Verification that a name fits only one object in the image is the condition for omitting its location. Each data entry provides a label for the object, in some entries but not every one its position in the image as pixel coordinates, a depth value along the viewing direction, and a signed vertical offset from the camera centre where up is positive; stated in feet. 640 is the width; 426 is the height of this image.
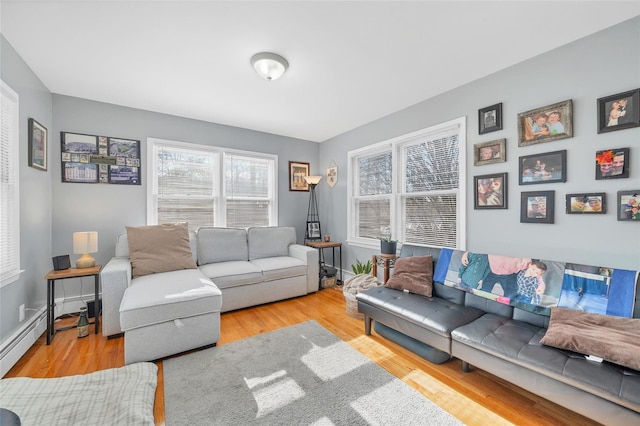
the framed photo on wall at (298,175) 15.42 +2.12
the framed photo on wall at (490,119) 8.14 +2.97
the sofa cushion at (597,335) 4.35 -2.31
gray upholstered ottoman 6.75 -2.95
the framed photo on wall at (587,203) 6.26 +0.20
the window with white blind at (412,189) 9.59 +0.95
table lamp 8.75 -1.22
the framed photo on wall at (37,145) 7.96 +2.11
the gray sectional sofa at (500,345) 4.22 -2.82
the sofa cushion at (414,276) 8.18 -2.12
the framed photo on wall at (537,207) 7.11 +0.12
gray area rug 5.10 -4.07
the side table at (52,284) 7.89 -2.31
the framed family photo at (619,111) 5.82 +2.32
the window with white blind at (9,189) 6.70 +0.57
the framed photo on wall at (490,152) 8.05 +1.89
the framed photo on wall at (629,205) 5.81 +0.14
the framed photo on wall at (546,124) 6.79 +2.43
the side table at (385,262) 9.75 -2.00
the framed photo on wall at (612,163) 5.95 +1.13
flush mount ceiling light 7.30 +4.22
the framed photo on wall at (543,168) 6.89 +1.21
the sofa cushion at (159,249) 9.48 -1.49
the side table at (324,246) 13.52 -1.84
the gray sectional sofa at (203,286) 6.92 -2.53
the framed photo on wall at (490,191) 8.04 +0.63
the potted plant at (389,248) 9.81 -1.41
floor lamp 14.67 -0.28
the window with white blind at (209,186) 11.82 +1.22
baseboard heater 6.45 -3.63
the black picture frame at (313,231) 14.99 -1.20
